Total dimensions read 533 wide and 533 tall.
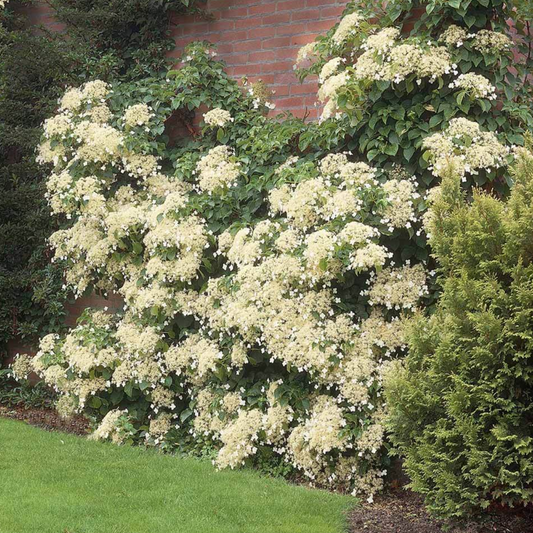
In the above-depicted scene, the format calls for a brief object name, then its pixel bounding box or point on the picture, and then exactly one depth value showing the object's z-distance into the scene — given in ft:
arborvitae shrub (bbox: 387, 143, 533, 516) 11.70
